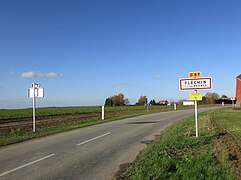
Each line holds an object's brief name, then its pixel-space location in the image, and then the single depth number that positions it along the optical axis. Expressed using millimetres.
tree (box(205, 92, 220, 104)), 117588
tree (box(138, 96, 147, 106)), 146800
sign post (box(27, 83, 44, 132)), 17547
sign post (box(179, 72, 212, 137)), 11555
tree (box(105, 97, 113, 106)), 140300
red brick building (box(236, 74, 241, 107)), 50481
